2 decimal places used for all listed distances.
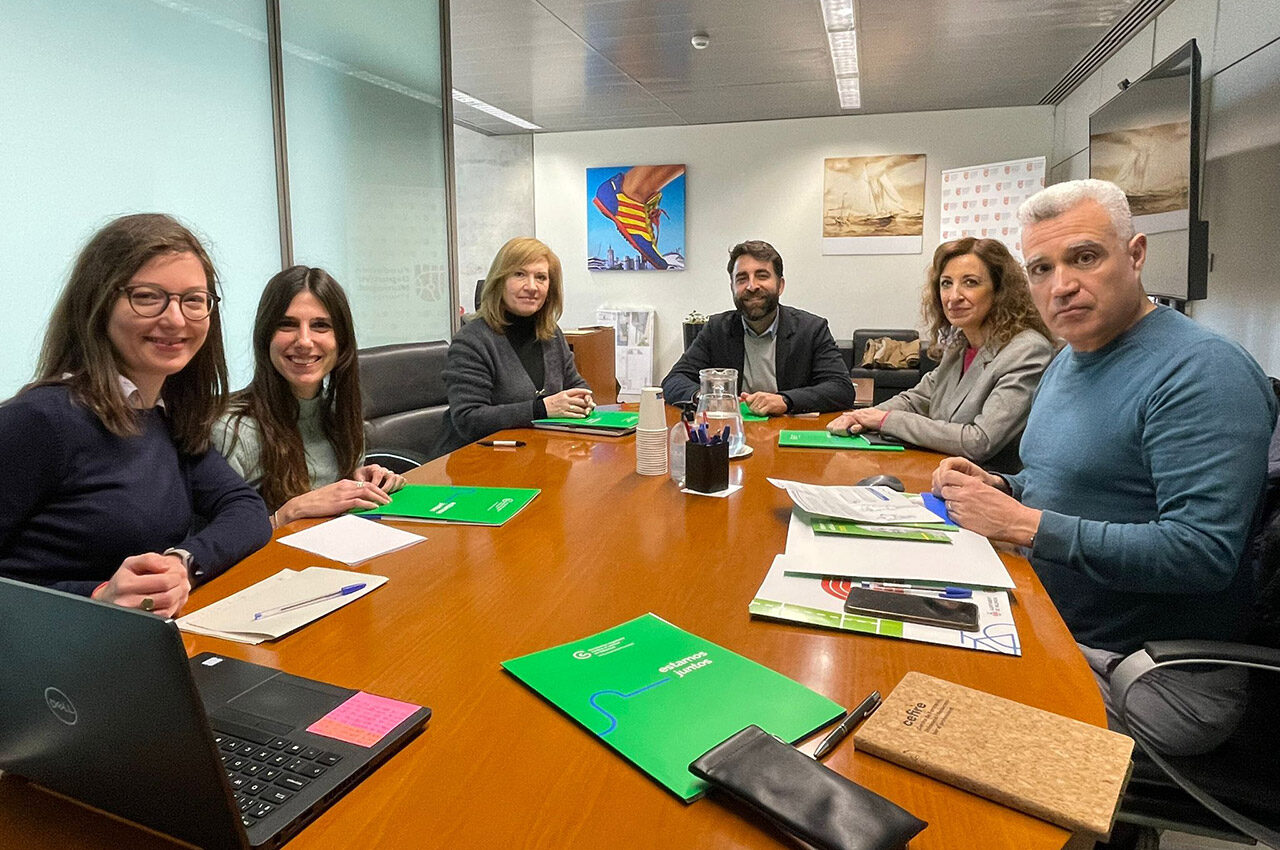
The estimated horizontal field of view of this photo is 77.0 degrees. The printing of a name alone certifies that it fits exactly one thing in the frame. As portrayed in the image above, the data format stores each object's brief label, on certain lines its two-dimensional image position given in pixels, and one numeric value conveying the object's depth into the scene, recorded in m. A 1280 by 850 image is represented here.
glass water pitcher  1.96
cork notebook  0.68
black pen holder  1.71
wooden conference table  0.68
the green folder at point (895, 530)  1.37
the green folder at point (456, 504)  1.56
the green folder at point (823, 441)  2.22
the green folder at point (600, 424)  2.44
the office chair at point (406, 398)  2.68
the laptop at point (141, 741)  0.58
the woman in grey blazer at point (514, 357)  2.60
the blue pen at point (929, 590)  1.15
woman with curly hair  2.16
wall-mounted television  3.32
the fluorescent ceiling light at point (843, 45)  4.25
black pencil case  0.63
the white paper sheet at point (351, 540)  1.37
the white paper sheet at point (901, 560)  1.19
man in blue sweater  1.28
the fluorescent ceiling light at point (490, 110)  6.36
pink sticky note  0.80
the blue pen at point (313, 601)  1.10
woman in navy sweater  1.28
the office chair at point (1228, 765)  1.12
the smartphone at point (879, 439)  2.28
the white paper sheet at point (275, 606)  1.05
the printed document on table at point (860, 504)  1.45
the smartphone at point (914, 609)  1.06
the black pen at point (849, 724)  0.78
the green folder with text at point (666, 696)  0.78
